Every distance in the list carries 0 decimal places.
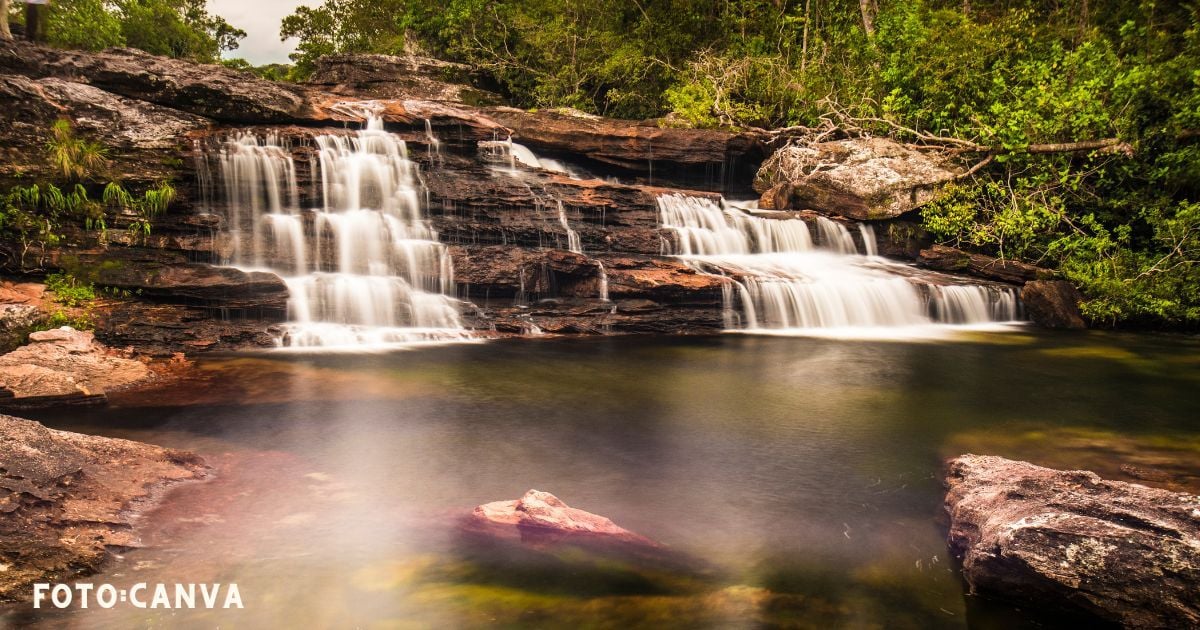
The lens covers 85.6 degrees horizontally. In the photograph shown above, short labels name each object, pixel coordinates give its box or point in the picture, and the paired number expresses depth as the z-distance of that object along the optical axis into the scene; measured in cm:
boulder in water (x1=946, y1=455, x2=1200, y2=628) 359
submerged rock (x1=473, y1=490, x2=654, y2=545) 486
